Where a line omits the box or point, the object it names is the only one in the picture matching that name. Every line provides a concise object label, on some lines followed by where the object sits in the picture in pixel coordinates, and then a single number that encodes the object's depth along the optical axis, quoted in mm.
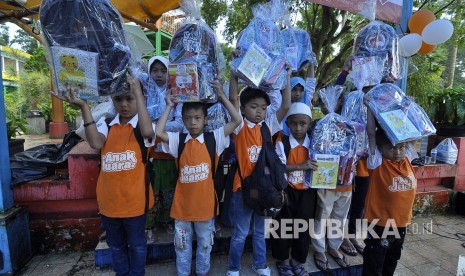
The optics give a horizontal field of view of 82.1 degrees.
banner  3748
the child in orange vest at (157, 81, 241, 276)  2291
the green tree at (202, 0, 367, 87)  7064
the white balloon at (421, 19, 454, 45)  3547
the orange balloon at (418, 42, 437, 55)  3867
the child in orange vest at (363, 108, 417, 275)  2396
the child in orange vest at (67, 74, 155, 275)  2156
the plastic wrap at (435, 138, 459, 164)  4523
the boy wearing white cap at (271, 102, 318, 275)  2570
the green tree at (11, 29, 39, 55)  40062
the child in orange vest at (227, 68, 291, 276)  2441
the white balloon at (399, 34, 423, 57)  3557
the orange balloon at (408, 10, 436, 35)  3910
